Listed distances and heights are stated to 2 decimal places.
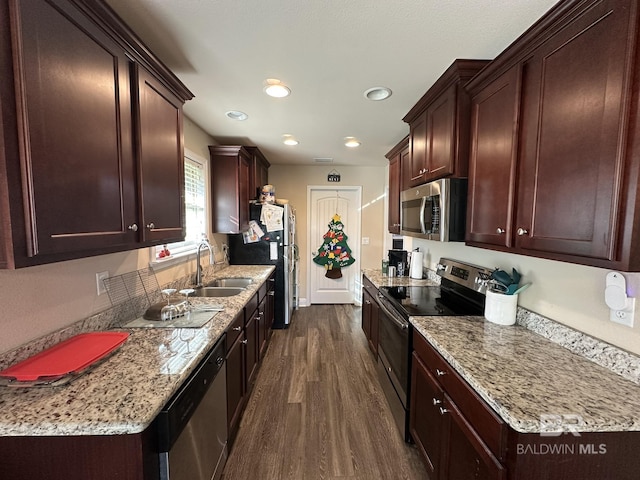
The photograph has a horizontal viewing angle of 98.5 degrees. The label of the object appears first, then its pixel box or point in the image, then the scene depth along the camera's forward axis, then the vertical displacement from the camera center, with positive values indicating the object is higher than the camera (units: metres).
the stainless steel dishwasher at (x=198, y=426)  0.96 -0.86
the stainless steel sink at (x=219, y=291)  2.50 -0.65
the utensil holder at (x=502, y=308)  1.56 -0.48
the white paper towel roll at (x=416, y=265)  2.90 -0.45
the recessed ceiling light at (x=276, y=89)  1.83 +0.92
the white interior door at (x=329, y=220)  4.71 +0.03
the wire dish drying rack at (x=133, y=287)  1.57 -0.42
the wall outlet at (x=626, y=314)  1.08 -0.36
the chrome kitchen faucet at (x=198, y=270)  2.52 -0.46
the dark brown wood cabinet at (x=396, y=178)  2.95 +0.53
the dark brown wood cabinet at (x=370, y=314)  2.74 -1.00
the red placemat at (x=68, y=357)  0.97 -0.54
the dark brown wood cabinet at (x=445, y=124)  1.67 +0.68
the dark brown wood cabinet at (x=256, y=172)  3.54 +0.69
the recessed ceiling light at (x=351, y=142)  3.14 +0.94
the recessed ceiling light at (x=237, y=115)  2.38 +0.94
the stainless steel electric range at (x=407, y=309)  1.84 -0.59
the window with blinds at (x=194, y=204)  2.63 +0.17
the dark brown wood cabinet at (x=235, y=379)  1.73 -1.08
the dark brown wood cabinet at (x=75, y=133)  0.77 +0.30
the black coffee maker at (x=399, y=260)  3.03 -0.43
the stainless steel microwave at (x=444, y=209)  1.78 +0.09
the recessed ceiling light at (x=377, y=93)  1.93 +0.93
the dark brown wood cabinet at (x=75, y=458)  0.84 -0.74
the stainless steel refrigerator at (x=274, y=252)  3.61 -0.41
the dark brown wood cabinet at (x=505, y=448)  0.89 -0.78
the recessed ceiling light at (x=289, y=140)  3.04 +0.94
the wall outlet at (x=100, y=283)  1.47 -0.34
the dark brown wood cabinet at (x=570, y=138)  0.88 +0.34
